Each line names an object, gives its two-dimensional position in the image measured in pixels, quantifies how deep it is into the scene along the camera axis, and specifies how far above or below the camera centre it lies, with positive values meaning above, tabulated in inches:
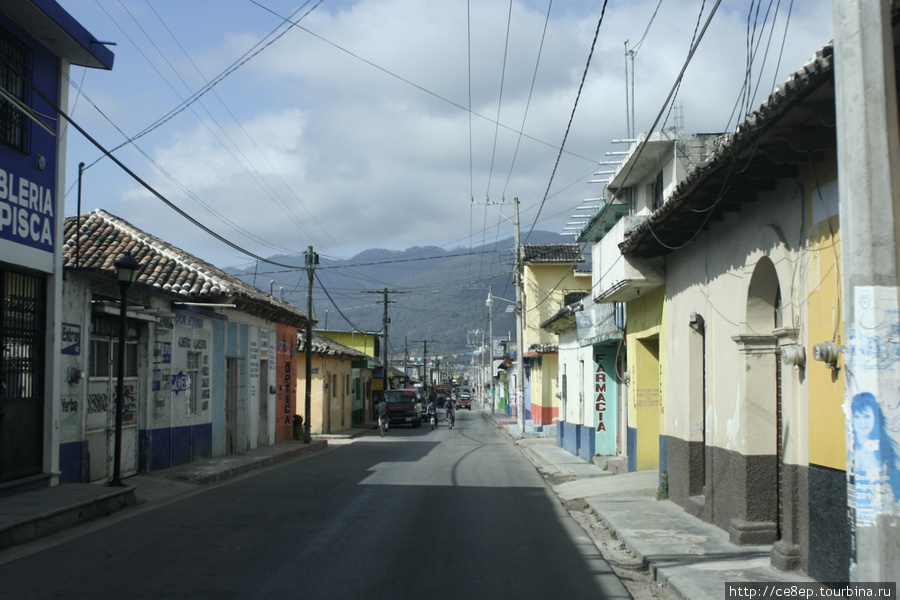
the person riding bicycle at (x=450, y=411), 1803.4 -117.5
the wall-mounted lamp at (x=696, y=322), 478.0 +20.4
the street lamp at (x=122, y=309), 531.2 +33.4
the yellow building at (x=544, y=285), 1878.7 +168.0
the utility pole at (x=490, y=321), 1910.1 +100.6
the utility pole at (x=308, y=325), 1125.1 +45.9
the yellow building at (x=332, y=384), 1485.0 -52.5
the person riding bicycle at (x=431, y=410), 1931.7 -132.5
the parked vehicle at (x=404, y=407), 1796.3 -106.0
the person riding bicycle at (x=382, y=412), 1494.8 -96.7
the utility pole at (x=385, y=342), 2309.2 +44.2
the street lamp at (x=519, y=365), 1396.4 -12.5
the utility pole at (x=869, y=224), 177.6 +28.9
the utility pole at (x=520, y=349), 1395.1 +14.1
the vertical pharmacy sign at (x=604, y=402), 866.8 -46.8
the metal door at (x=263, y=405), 1063.0 -59.2
